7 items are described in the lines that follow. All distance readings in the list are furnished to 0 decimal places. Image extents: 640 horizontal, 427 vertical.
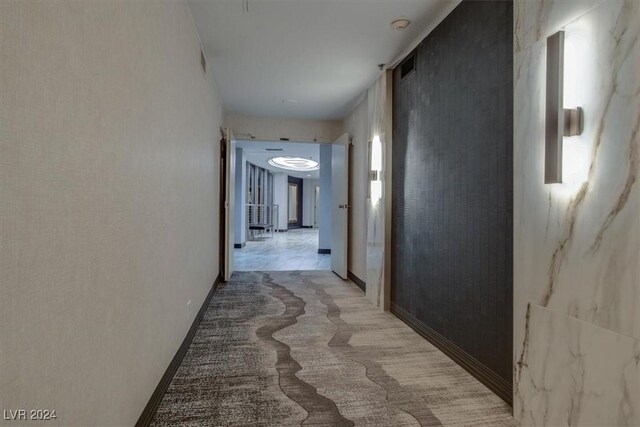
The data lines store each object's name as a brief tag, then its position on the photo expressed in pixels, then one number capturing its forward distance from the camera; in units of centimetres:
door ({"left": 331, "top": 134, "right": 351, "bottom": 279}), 548
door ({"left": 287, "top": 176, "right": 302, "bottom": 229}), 1768
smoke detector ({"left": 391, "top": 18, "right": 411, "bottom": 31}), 289
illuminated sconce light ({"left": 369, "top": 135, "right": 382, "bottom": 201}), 403
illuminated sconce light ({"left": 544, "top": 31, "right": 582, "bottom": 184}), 150
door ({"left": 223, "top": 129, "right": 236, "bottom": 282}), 507
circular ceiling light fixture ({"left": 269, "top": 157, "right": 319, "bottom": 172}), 1264
